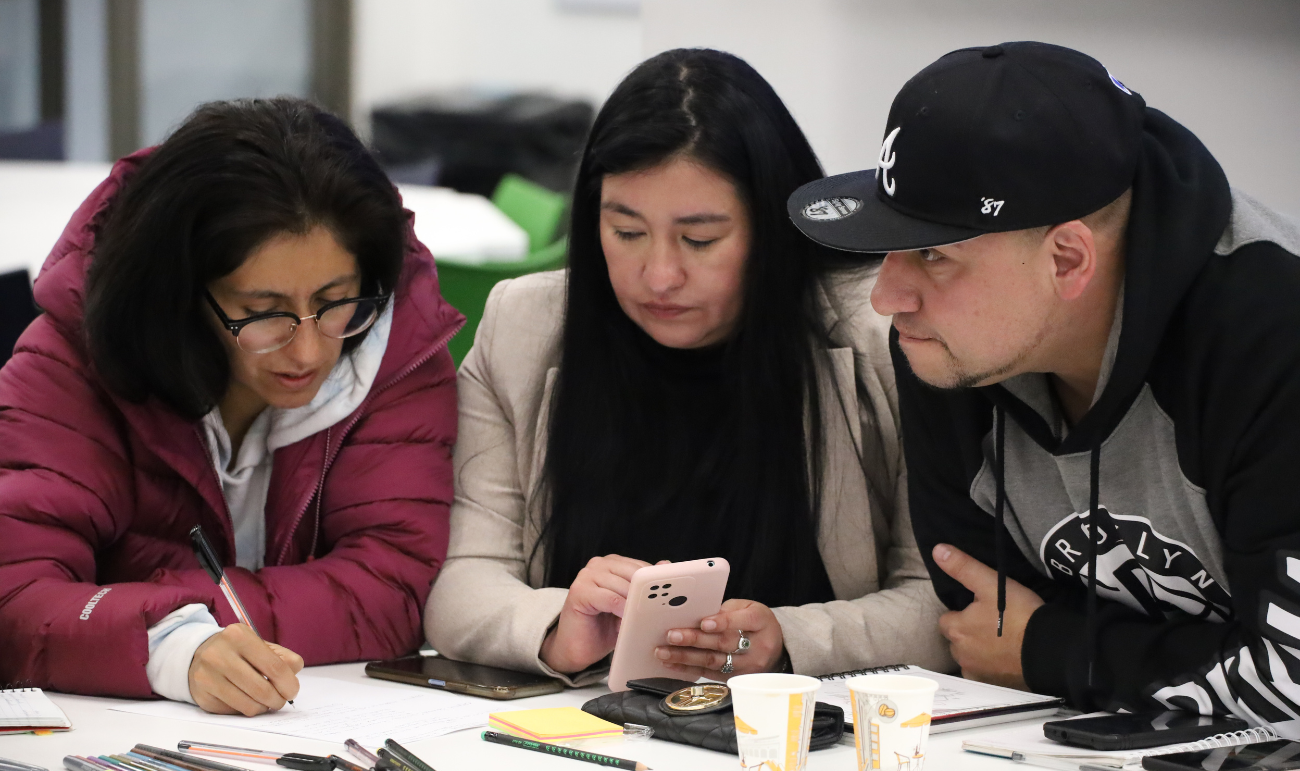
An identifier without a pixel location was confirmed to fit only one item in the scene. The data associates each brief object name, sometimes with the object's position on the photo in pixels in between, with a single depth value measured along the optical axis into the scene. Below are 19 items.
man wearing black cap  2.43
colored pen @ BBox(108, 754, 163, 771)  2.34
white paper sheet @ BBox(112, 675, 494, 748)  2.44
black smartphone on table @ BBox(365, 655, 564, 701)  2.57
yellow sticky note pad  2.42
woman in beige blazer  2.71
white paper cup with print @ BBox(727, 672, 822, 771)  2.28
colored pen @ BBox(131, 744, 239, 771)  2.34
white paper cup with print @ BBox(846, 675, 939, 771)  2.29
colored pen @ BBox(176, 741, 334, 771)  2.35
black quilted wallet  2.41
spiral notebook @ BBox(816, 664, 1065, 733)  2.46
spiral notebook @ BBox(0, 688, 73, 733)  2.44
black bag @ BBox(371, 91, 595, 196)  7.75
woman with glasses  2.61
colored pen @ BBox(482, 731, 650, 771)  2.36
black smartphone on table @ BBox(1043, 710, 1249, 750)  2.39
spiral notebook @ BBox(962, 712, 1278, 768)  2.37
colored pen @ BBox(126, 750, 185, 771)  2.34
